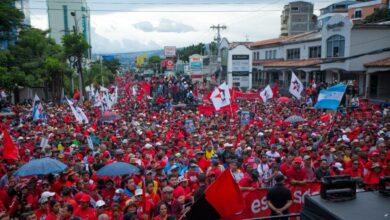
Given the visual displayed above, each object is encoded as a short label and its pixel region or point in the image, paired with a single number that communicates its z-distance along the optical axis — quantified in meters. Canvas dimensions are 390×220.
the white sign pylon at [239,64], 47.38
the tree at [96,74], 50.67
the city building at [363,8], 57.19
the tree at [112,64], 88.75
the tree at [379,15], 41.78
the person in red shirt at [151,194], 6.60
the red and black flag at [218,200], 4.89
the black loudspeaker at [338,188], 3.03
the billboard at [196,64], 67.25
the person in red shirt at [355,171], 8.04
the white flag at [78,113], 14.55
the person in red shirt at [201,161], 8.90
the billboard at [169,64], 87.81
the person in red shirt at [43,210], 6.13
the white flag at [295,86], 18.65
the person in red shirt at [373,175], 7.58
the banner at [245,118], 16.39
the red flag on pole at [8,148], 9.33
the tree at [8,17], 26.89
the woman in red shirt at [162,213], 5.80
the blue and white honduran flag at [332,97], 12.14
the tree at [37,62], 29.33
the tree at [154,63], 114.75
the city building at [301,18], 70.99
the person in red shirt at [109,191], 7.15
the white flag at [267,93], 19.91
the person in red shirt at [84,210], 6.11
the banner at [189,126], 16.23
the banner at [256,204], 6.72
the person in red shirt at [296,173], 7.69
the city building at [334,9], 66.89
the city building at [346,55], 27.35
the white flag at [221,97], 16.11
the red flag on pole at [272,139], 11.83
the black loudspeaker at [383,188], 3.09
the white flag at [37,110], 16.17
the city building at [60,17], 97.23
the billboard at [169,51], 103.47
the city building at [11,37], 31.27
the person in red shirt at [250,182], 7.20
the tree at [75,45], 31.97
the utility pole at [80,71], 30.27
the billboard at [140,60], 146.50
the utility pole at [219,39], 53.66
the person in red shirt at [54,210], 5.93
